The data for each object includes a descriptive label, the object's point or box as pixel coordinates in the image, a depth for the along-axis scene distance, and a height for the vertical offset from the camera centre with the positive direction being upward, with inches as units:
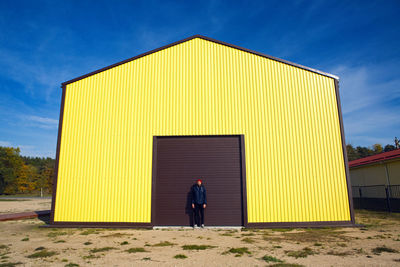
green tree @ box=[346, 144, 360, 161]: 2324.6 +266.8
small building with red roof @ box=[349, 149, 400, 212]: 530.5 -4.1
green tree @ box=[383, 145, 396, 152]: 2418.6 +322.3
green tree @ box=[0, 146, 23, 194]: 2018.9 +131.4
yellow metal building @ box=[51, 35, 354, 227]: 375.6 +84.3
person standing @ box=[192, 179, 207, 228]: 375.2 -29.7
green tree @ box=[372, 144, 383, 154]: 2585.1 +340.4
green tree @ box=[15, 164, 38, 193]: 2116.1 +31.1
